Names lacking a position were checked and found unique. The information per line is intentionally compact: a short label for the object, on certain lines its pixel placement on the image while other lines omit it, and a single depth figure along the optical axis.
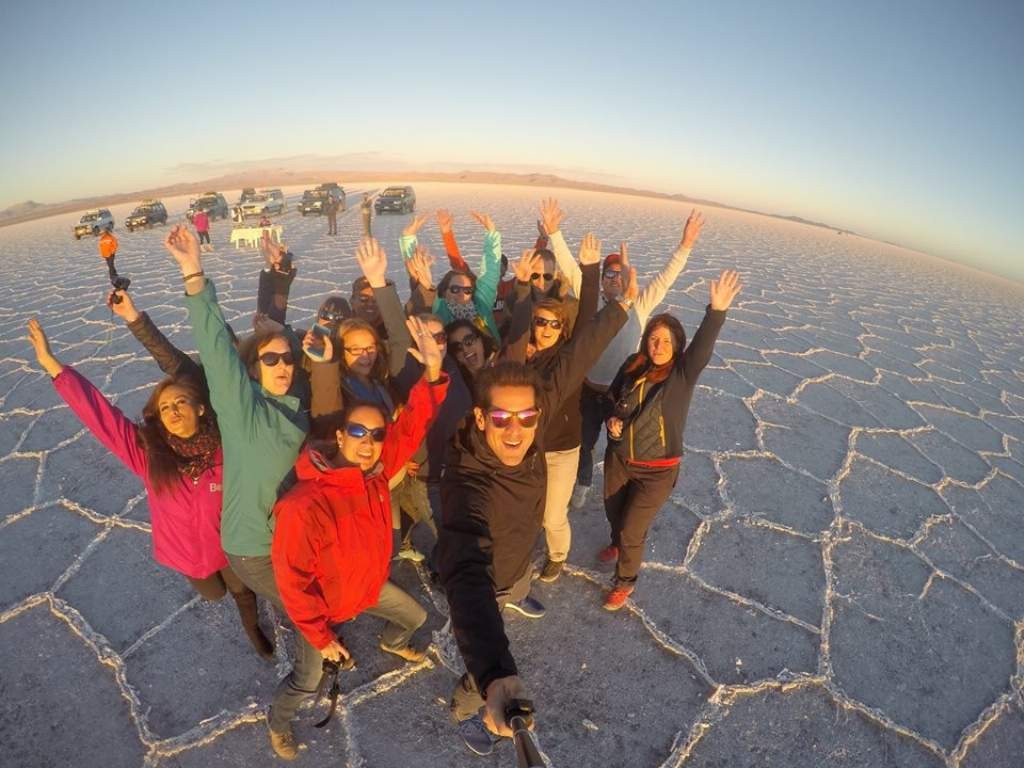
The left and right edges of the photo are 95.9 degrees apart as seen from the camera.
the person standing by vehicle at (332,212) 15.29
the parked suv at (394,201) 20.08
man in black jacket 1.47
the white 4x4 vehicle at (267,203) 18.36
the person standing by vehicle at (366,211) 11.66
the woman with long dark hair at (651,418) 2.34
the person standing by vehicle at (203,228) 12.13
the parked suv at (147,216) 18.14
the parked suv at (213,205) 18.46
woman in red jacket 1.65
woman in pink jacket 1.93
